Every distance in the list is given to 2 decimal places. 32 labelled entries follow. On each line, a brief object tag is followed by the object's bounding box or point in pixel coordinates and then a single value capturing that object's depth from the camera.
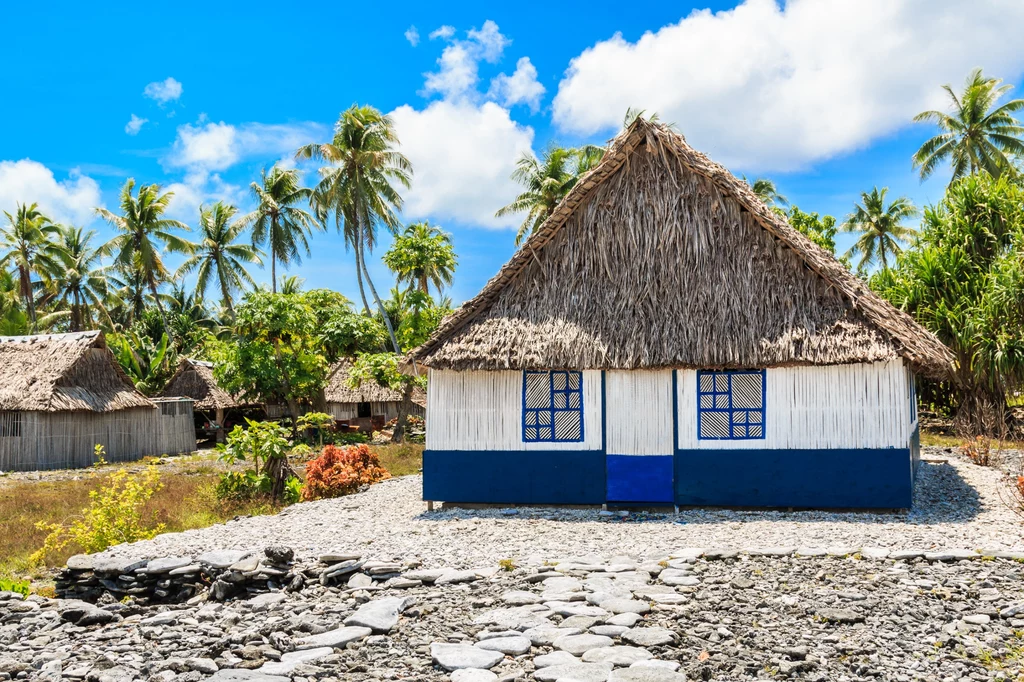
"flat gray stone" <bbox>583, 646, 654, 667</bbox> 5.80
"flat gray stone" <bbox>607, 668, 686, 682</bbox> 5.49
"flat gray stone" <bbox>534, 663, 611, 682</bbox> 5.54
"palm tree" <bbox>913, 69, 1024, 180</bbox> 36.94
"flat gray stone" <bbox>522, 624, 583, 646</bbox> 6.28
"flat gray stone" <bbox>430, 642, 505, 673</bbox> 5.90
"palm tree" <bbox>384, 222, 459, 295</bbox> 34.28
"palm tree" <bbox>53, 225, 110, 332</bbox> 41.12
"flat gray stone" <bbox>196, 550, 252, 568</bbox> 9.02
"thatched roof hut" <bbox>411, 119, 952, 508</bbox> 11.52
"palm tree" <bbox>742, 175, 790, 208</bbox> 39.41
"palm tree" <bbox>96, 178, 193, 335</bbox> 39.09
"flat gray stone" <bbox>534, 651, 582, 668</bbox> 5.83
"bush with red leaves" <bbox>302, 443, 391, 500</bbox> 15.34
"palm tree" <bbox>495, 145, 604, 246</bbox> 35.19
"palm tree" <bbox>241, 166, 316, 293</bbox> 41.03
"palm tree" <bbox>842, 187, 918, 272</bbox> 46.19
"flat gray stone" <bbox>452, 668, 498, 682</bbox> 5.66
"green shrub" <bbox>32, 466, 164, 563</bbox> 11.24
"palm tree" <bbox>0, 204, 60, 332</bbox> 37.91
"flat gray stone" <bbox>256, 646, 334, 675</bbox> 6.04
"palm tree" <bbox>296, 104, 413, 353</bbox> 33.91
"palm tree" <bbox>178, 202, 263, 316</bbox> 42.44
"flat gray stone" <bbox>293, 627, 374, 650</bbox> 6.58
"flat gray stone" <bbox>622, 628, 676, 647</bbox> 6.14
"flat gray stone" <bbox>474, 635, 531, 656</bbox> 6.15
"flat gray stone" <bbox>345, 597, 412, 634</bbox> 6.91
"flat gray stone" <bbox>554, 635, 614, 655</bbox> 6.07
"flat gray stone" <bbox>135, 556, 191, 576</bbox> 9.10
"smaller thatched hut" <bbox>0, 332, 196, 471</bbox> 24.56
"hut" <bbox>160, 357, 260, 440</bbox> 33.31
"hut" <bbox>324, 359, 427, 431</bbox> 34.84
